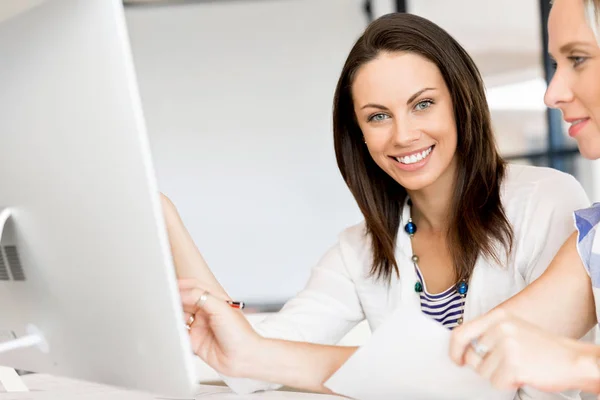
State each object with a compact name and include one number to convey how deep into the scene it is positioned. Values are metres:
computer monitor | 0.90
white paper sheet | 1.03
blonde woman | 1.05
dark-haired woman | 1.70
